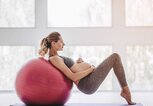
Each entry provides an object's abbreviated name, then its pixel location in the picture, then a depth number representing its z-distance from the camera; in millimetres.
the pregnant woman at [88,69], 3129
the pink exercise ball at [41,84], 2889
